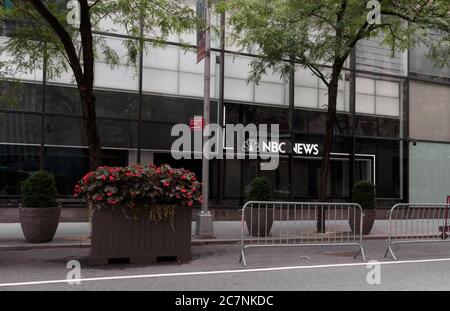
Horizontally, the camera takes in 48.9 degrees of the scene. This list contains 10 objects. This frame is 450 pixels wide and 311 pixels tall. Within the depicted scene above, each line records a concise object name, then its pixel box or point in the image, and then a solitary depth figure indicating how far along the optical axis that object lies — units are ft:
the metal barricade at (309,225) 32.73
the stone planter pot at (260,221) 40.47
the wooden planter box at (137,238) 28.27
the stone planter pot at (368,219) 46.37
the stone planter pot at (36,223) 36.37
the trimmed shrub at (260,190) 43.16
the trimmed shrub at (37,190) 36.68
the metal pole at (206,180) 41.42
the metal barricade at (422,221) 36.01
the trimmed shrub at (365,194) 46.68
